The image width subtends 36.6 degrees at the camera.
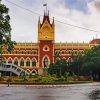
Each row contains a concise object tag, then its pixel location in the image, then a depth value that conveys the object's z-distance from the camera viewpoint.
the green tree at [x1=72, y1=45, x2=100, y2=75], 36.02
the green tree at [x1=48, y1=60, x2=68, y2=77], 42.06
